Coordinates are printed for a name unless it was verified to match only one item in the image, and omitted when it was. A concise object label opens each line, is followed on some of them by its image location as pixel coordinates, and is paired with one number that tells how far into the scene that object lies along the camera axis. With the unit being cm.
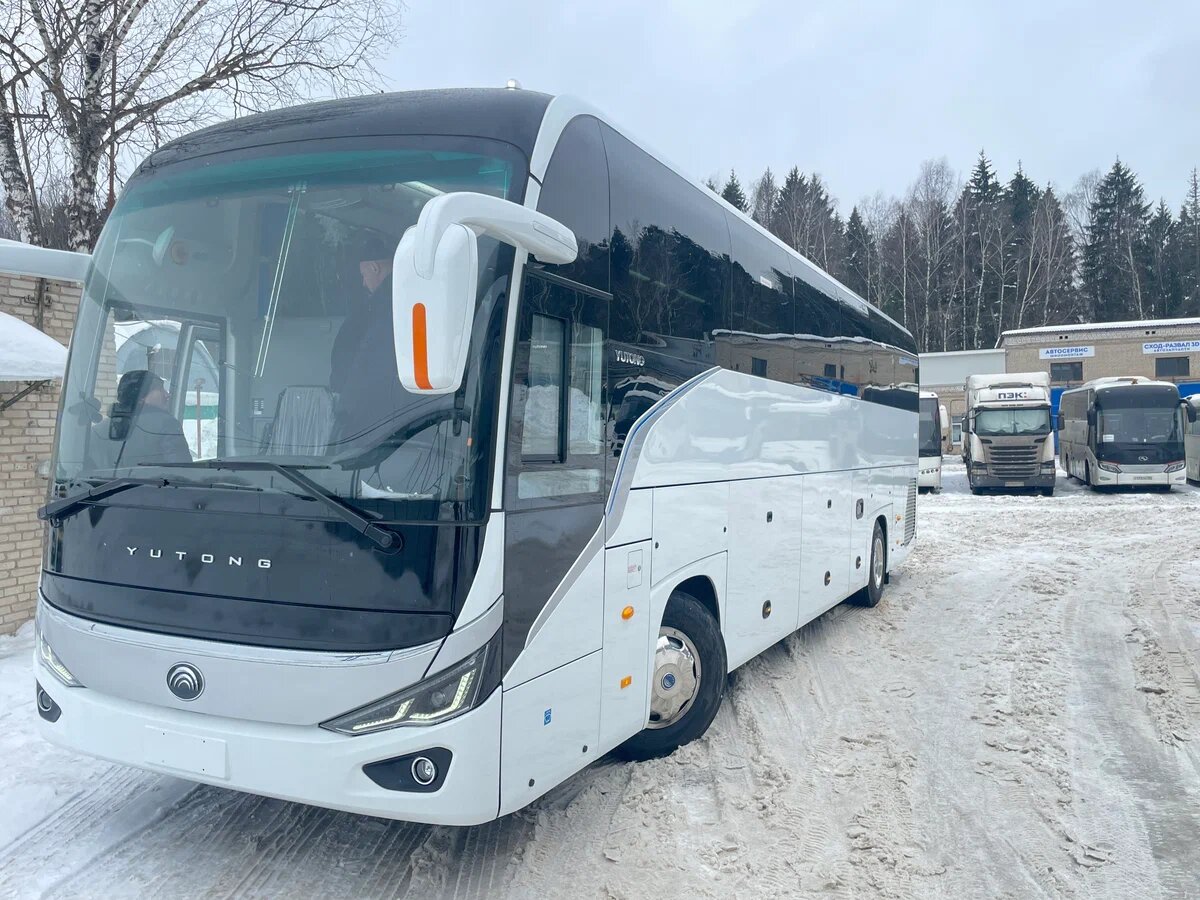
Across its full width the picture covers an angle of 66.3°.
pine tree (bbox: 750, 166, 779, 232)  6009
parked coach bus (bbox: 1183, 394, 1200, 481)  2802
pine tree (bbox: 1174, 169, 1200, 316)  5803
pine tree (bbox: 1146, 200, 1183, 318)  5838
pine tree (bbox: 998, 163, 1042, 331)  5569
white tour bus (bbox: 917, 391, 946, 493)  2691
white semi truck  2553
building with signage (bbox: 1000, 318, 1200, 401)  4394
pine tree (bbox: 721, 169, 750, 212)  6129
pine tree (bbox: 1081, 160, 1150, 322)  5838
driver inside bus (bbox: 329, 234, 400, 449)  343
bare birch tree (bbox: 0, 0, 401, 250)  1076
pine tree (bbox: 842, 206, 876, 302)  5884
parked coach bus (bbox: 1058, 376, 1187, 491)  2550
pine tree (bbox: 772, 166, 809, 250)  5631
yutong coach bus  336
